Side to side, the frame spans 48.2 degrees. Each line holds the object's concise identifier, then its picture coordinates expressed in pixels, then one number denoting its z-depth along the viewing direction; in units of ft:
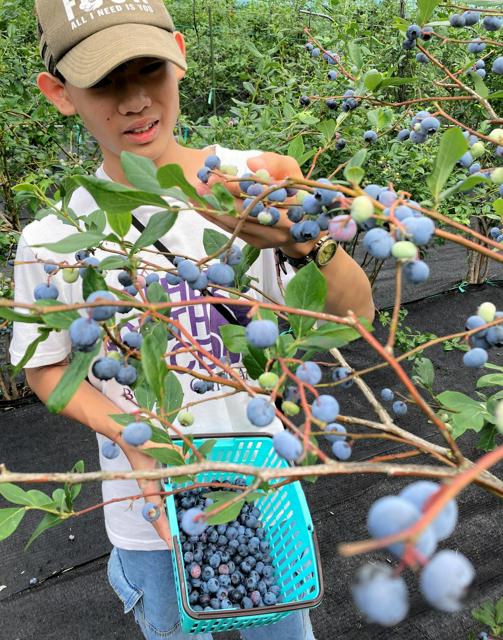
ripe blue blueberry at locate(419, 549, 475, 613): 0.79
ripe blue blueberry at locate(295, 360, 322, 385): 1.62
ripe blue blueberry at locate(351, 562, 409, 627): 0.82
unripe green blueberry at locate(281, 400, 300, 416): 1.77
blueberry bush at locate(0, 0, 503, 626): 0.83
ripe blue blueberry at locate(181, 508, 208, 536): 1.50
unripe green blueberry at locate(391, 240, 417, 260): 1.42
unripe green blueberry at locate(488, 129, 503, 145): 2.13
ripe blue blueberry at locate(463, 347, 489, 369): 1.87
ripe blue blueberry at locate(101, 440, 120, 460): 2.81
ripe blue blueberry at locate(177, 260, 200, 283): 2.02
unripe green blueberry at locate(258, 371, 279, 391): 1.74
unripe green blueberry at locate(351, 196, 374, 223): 1.45
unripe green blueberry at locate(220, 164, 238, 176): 2.07
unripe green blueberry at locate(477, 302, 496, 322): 1.73
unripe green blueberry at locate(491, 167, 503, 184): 2.08
